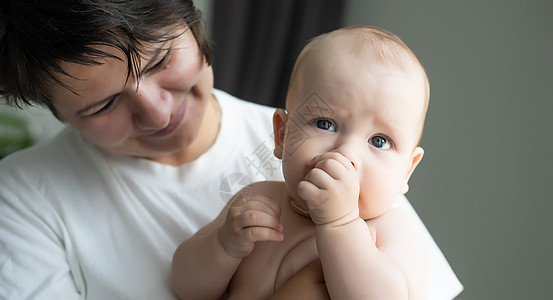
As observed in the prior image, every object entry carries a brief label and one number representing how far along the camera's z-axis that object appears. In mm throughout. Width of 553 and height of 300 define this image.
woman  861
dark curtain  2160
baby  701
